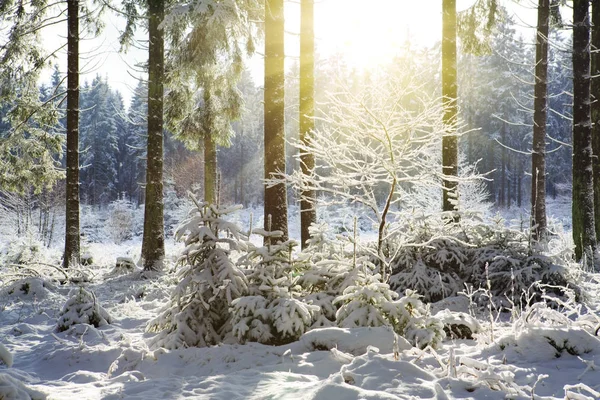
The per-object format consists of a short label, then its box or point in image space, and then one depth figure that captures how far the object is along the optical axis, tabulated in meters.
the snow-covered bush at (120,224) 35.34
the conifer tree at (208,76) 9.89
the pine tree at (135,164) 52.59
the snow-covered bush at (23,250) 12.70
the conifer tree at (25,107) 11.61
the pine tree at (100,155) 54.09
